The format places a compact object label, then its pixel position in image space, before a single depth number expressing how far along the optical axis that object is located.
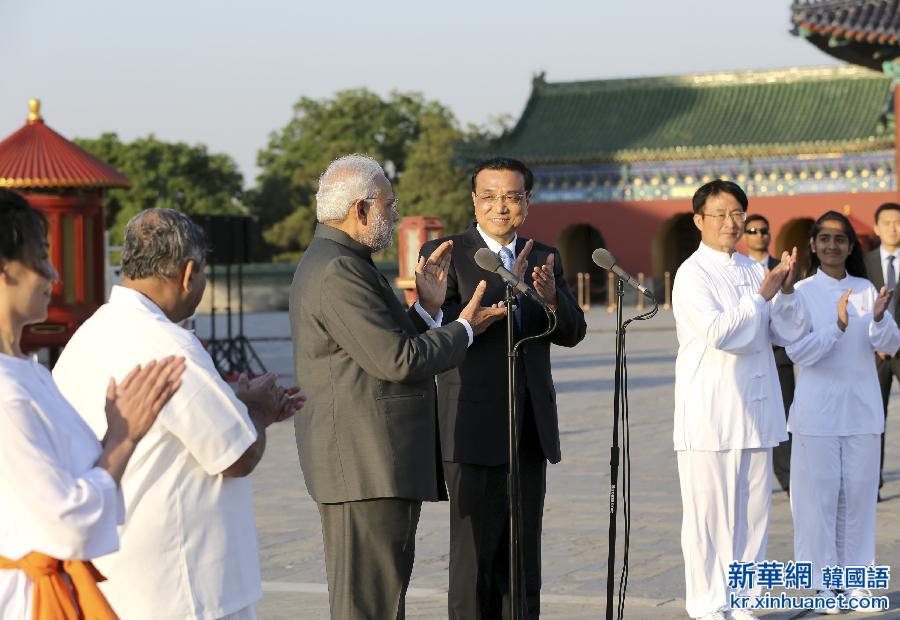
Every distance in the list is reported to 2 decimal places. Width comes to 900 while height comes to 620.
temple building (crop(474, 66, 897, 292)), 36.12
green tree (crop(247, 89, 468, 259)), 51.94
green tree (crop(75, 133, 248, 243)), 49.81
